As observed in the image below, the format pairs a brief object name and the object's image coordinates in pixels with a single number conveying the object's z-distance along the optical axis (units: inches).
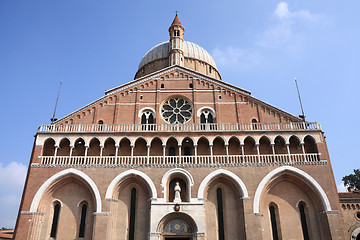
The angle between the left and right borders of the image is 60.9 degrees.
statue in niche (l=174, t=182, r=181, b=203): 798.5
